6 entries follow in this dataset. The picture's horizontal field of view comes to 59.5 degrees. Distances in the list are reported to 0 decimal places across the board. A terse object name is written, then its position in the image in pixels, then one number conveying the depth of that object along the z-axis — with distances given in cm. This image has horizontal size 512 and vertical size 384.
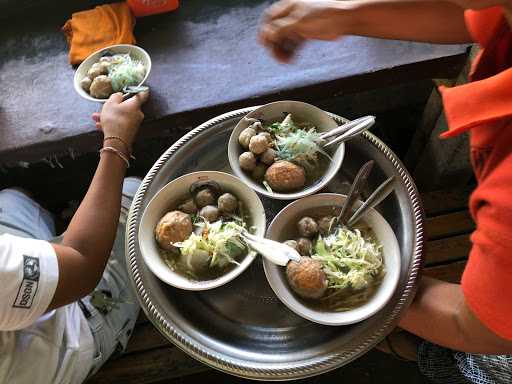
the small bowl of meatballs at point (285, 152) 122
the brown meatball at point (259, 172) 126
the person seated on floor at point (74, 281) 107
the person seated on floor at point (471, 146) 80
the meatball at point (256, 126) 130
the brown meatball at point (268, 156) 125
